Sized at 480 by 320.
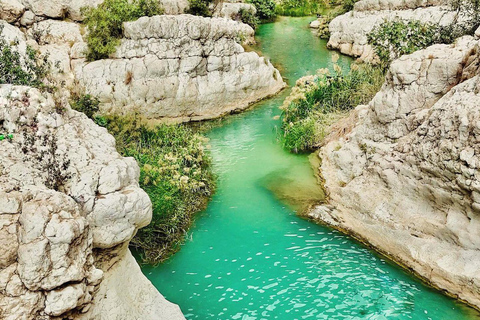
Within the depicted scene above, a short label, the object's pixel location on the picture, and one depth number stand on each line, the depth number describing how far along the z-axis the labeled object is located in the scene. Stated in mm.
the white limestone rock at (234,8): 28183
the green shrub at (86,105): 10766
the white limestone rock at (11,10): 15860
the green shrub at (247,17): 28688
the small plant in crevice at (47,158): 5742
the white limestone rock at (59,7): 16906
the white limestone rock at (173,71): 15727
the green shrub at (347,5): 28344
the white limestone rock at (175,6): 18667
